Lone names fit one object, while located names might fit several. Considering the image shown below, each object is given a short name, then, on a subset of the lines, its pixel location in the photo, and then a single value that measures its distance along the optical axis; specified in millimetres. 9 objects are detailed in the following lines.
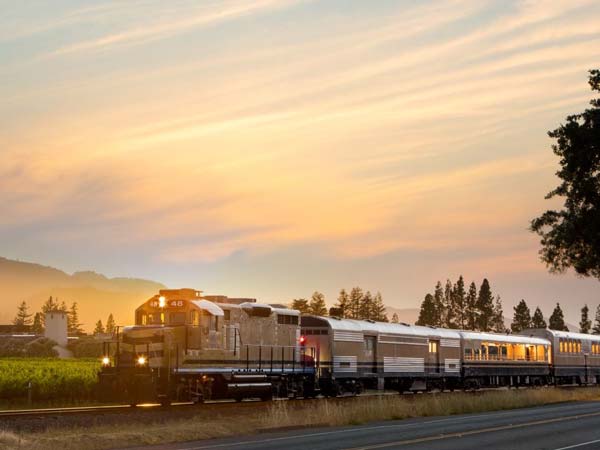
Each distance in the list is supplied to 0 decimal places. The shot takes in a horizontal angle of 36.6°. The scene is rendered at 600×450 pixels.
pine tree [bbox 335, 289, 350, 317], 195625
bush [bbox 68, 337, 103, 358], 145675
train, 37875
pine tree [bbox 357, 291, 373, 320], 198625
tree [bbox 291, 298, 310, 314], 163250
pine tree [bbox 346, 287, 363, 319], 198000
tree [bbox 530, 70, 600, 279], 53562
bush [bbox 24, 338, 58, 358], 149288
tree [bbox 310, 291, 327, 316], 172000
